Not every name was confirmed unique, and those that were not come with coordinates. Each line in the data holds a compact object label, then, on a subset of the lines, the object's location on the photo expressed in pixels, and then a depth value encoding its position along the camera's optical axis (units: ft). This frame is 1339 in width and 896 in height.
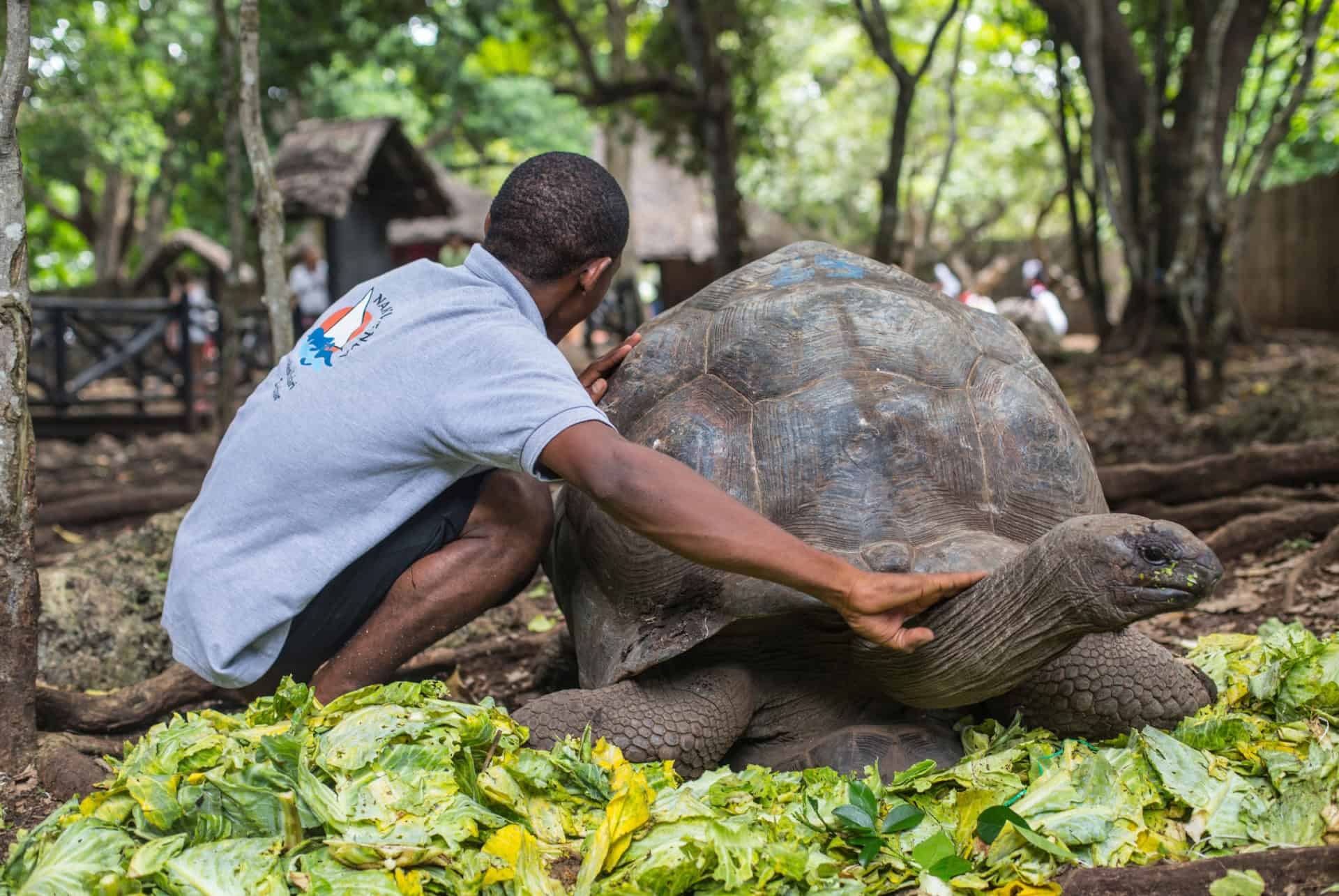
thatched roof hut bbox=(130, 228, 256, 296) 56.29
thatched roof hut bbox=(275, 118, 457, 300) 32.24
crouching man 6.93
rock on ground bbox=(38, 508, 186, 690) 11.63
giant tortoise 7.61
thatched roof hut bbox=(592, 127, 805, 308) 80.94
